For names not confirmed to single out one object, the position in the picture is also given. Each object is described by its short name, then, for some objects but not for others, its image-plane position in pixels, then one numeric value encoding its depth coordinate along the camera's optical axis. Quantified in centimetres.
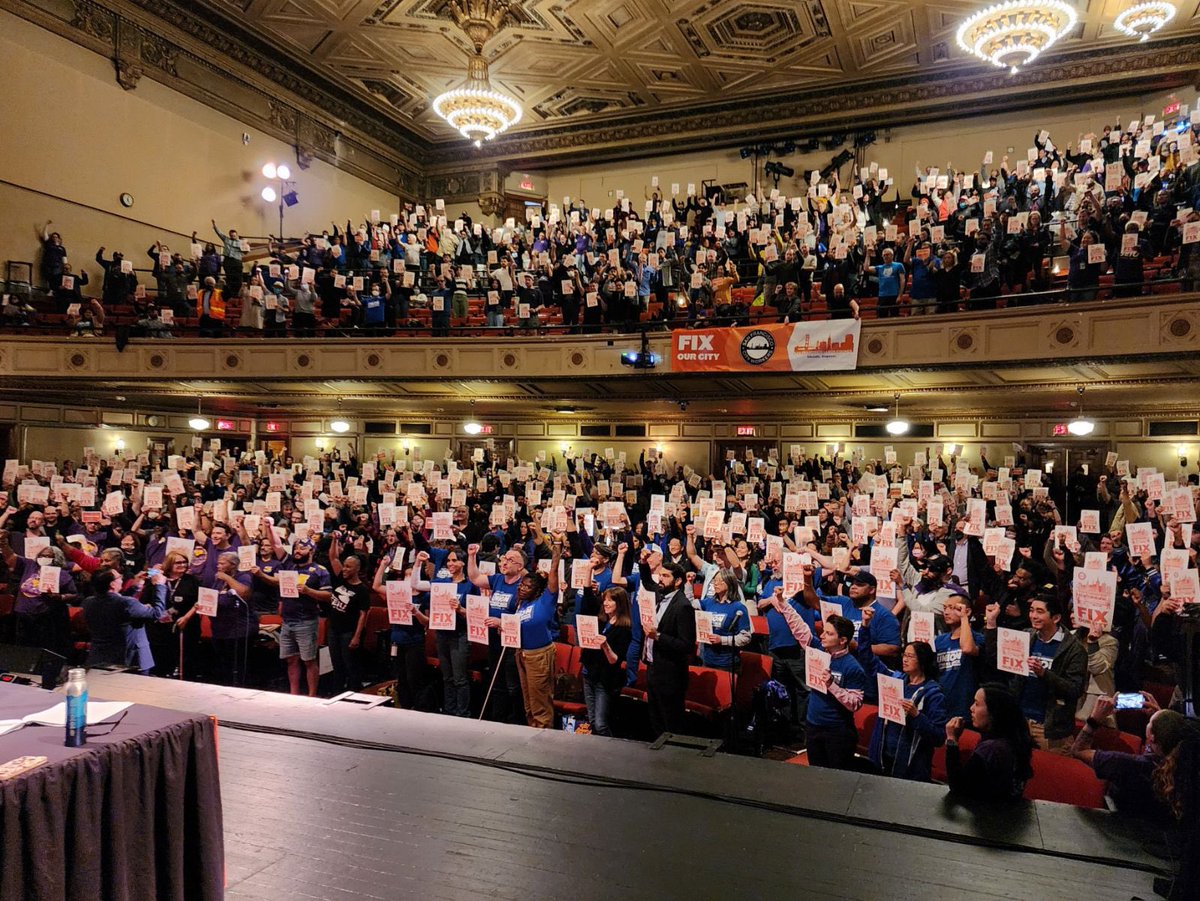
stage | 351
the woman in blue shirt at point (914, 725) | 441
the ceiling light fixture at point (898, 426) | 1677
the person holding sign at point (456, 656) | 637
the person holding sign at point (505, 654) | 636
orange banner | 1170
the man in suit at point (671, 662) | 561
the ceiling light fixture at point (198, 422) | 1962
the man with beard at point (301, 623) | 702
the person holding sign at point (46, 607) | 712
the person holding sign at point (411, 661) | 661
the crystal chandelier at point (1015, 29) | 1272
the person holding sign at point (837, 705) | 475
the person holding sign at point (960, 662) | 475
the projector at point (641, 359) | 1293
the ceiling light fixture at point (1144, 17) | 1372
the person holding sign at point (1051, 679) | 466
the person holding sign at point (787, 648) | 594
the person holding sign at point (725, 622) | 587
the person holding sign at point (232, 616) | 694
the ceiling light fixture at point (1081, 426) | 1523
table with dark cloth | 250
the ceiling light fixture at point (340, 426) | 2173
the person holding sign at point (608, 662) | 593
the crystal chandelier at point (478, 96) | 1623
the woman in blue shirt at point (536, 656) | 610
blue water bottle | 275
